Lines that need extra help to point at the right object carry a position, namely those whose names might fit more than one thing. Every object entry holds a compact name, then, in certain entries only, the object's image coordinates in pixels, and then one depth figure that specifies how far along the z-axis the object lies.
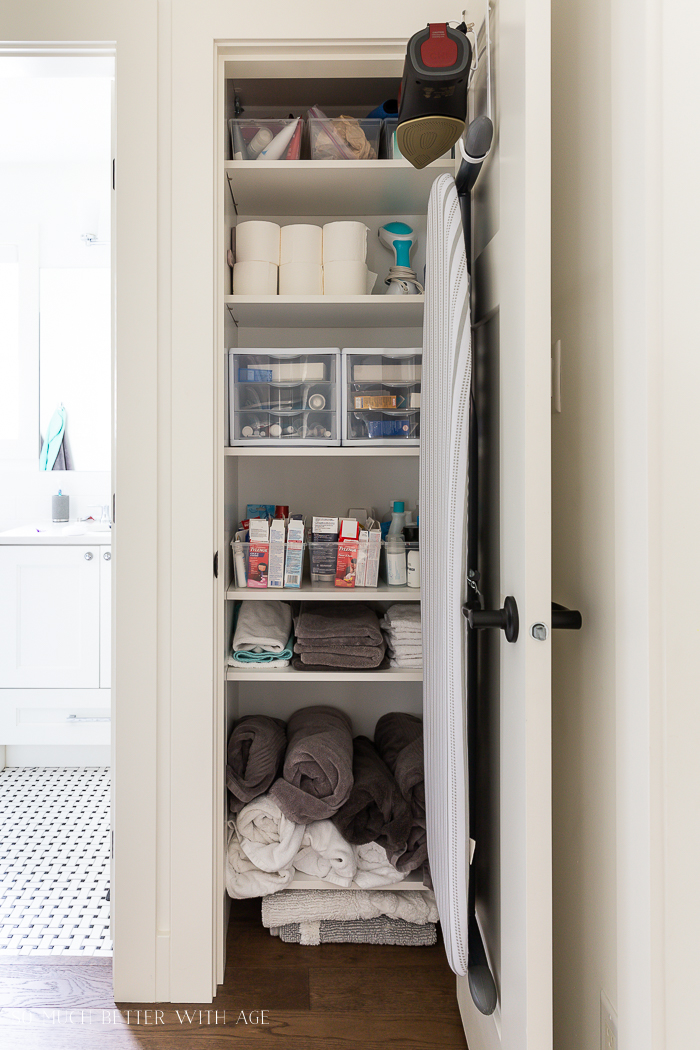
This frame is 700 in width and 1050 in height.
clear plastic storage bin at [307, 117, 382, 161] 1.48
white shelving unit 1.45
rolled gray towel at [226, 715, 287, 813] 1.52
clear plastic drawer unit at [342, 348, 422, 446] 1.49
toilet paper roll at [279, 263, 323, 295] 1.50
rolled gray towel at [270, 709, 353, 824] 1.48
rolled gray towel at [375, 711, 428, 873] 1.49
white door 0.79
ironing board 1.02
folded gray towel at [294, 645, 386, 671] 1.52
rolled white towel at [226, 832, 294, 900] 1.49
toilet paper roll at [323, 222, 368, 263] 1.47
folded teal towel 1.54
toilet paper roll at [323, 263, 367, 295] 1.48
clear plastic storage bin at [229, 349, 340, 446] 1.49
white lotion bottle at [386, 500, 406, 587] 1.55
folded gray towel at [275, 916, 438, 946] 1.55
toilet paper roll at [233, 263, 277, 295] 1.49
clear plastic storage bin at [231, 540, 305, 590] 1.51
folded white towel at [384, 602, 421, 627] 1.58
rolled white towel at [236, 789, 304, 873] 1.47
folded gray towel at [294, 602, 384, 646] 1.54
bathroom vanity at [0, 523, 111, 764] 2.41
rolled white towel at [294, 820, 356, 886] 1.49
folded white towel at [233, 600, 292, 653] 1.54
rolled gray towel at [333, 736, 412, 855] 1.50
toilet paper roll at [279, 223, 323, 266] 1.49
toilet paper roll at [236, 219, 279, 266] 1.48
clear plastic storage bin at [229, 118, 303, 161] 1.48
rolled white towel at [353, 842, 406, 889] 1.50
